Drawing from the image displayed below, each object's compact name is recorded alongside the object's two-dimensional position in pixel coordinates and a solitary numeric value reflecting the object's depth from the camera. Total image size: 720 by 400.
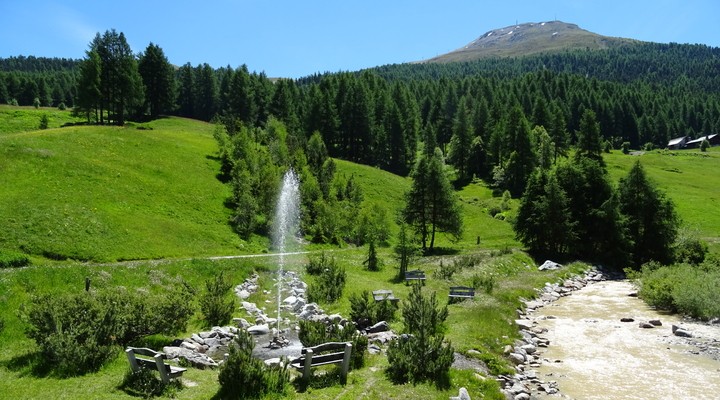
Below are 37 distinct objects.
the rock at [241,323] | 22.89
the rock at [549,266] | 46.22
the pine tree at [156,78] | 118.31
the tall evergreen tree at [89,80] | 88.88
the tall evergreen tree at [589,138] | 102.00
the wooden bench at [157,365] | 14.16
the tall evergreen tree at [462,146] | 111.69
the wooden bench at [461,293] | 29.66
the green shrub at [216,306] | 22.80
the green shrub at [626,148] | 140.00
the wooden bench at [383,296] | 25.59
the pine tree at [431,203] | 55.94
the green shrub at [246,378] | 13.93
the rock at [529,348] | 22.40
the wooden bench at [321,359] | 15.26
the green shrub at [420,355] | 16.22
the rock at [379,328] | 22.30
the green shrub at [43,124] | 90.81
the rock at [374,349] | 19.35
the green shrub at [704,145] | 150.12
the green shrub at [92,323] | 15.80
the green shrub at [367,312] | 23.55
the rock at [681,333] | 25.09
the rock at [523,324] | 26.36
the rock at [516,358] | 20.58
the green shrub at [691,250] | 51.50
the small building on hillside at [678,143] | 160.88
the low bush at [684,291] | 29.07
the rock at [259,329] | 22.15
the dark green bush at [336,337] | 17.67
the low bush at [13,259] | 31.45
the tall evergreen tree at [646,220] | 51.91
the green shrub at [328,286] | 28.66
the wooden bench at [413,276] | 34.53
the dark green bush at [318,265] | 35.62
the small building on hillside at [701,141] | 163.25
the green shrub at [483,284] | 32.27
